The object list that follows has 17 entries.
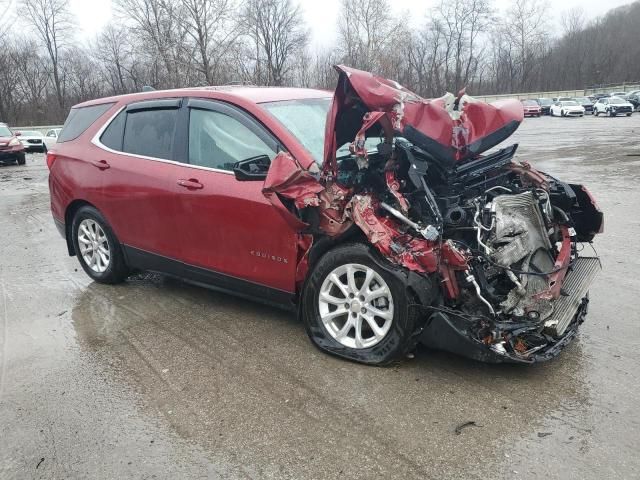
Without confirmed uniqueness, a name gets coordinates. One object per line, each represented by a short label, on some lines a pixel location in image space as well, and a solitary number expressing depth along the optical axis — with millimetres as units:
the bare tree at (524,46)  86562
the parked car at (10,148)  21375
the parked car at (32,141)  29922
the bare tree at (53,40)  58469
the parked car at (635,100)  46219
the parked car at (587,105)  46869
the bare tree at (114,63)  61344
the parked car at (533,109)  46750
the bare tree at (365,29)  51688
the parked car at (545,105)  51312
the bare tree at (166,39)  38969
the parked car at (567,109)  43625
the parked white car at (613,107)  39844
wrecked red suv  3248
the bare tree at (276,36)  60000
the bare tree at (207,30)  39906
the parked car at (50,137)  29323
